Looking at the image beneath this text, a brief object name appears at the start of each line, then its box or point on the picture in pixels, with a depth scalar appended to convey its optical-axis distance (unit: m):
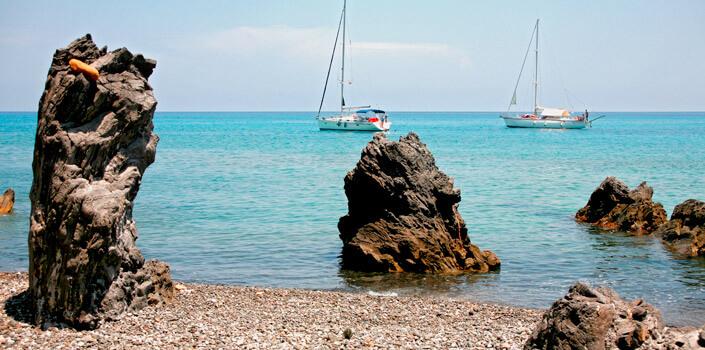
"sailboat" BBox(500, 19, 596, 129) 124.52
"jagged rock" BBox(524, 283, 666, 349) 11.03
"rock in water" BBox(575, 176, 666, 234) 28.56
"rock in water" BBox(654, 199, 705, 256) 24.51
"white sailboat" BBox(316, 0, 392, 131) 104.80
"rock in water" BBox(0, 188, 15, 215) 31.03
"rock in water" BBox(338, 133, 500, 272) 21.50
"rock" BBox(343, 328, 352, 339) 13.51
